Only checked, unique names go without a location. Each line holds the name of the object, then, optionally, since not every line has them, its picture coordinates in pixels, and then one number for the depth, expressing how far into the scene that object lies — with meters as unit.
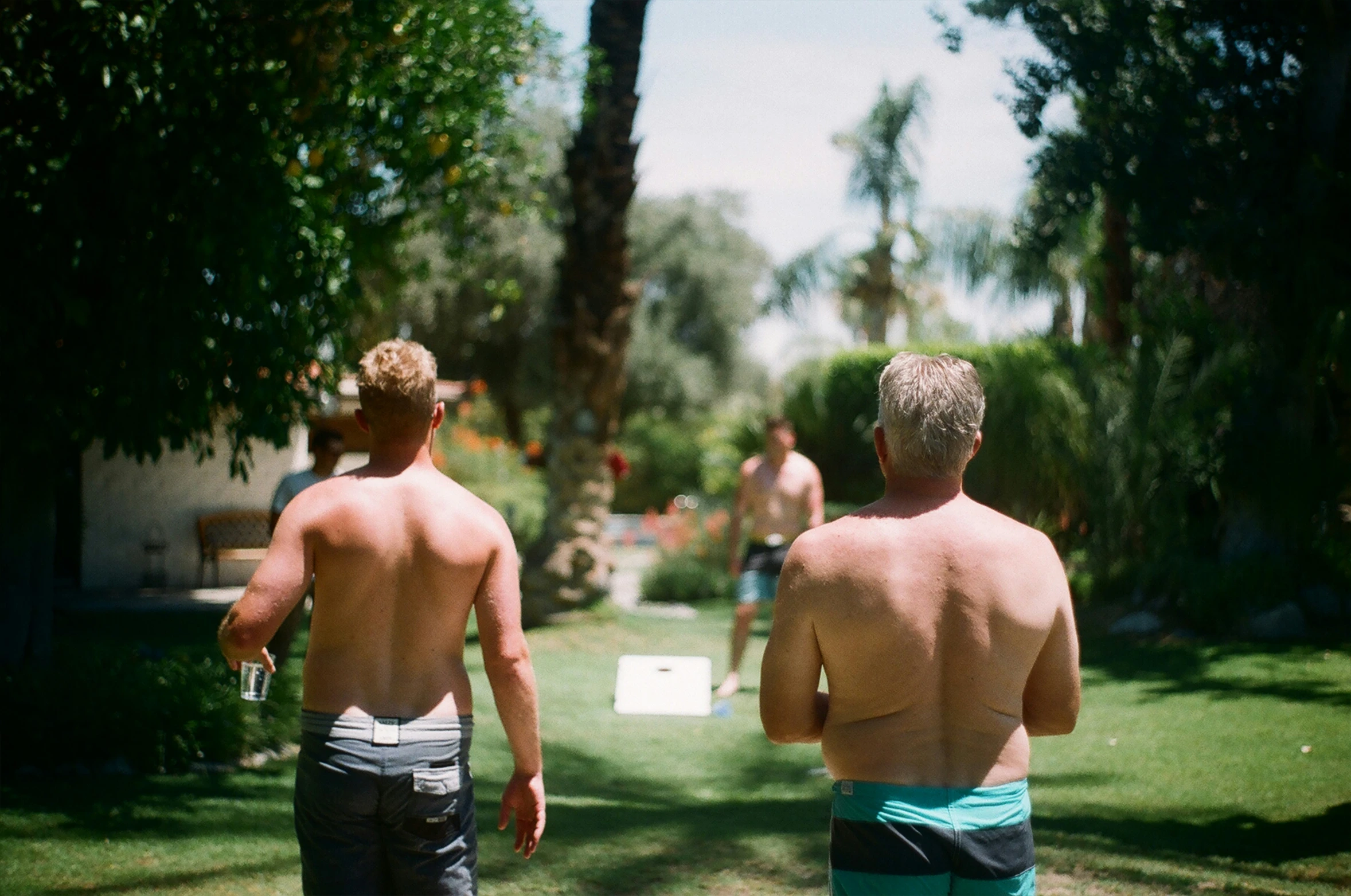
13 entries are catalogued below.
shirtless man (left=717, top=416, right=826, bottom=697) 9.07
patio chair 16.45
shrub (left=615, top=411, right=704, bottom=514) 36.25
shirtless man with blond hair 2.82
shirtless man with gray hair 2.38
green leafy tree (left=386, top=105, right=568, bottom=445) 29.41
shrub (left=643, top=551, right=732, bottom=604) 16.16
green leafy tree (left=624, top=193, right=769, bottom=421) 35.97
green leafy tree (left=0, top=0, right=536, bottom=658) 6.28
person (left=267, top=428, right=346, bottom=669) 7.53
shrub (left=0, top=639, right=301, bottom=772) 6.59
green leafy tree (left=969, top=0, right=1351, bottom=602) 10.08
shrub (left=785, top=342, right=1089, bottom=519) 14.48
